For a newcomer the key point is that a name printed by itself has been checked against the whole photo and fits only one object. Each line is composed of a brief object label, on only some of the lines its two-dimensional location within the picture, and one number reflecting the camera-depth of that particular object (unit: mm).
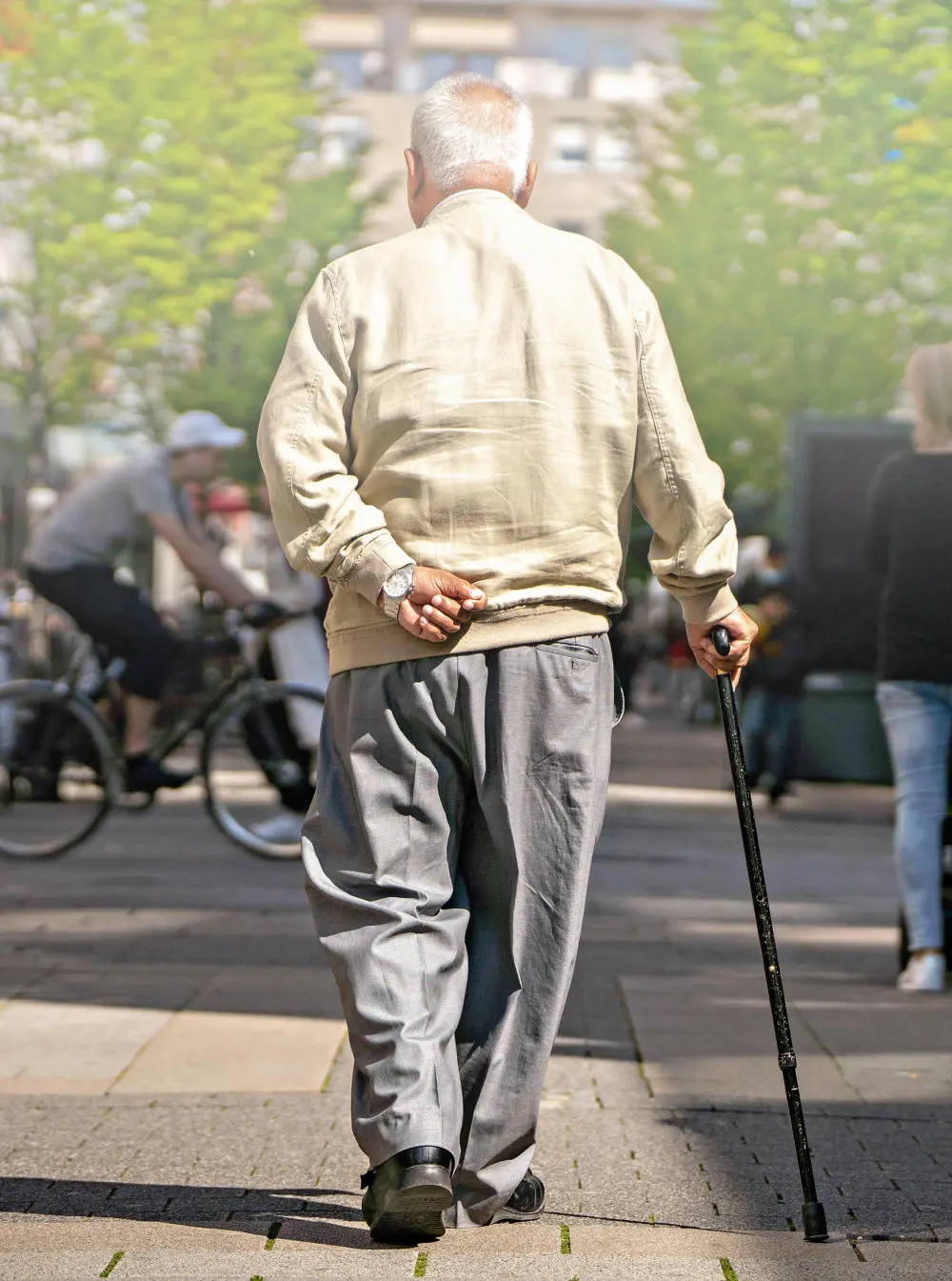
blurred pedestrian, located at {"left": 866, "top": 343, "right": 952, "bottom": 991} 12898
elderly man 7055
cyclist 19266
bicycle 18937
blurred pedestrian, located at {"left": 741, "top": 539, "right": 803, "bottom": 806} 29578
